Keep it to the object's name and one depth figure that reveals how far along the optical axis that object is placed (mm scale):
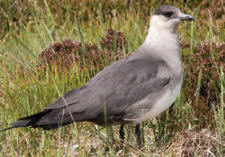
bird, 7469
